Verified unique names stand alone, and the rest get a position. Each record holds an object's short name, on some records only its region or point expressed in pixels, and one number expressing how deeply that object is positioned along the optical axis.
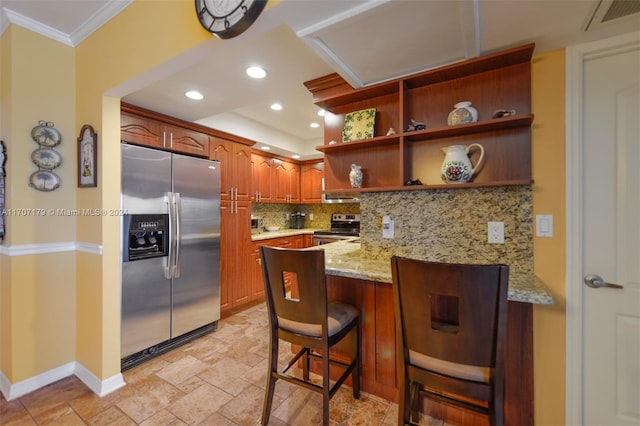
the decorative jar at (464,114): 1.57
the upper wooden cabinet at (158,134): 2.44
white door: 1.29
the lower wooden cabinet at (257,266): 3.62
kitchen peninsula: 1.39
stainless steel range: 4.43
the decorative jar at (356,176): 1.94
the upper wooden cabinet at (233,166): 3.23
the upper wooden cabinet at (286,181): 4.45
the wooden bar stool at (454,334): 1.01
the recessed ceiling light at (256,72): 1.93
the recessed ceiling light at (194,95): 2.24
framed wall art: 1.92
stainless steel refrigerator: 2.28
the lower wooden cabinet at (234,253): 3.24
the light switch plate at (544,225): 1.44
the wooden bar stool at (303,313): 1.39
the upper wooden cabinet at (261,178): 3.96
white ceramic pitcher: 1.56
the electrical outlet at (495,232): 1.59
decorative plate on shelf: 1.92
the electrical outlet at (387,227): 1.97
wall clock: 1.15
